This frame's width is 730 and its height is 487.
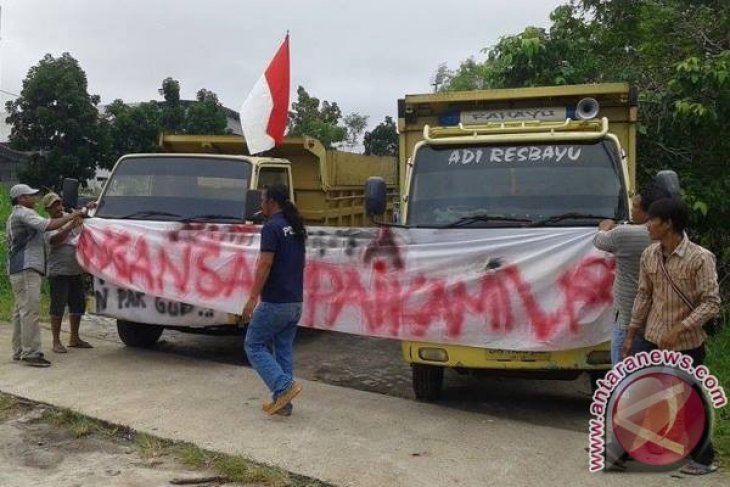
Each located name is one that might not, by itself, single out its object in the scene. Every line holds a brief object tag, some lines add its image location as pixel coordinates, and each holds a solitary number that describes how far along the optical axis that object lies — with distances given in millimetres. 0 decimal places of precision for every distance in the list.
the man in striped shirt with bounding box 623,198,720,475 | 4250
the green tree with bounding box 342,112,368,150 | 51438
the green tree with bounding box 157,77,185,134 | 28141
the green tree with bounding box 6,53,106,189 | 25031
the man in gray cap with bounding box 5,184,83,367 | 7059
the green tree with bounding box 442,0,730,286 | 8672
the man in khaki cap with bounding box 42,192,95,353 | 7566
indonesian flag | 8695
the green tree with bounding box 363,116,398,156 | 37438
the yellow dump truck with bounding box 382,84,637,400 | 5773
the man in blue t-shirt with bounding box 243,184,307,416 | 5516
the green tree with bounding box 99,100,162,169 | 26641
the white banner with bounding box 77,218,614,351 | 5637
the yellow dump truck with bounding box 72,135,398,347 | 7480
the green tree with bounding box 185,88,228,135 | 28203
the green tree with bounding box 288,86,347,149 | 37125
